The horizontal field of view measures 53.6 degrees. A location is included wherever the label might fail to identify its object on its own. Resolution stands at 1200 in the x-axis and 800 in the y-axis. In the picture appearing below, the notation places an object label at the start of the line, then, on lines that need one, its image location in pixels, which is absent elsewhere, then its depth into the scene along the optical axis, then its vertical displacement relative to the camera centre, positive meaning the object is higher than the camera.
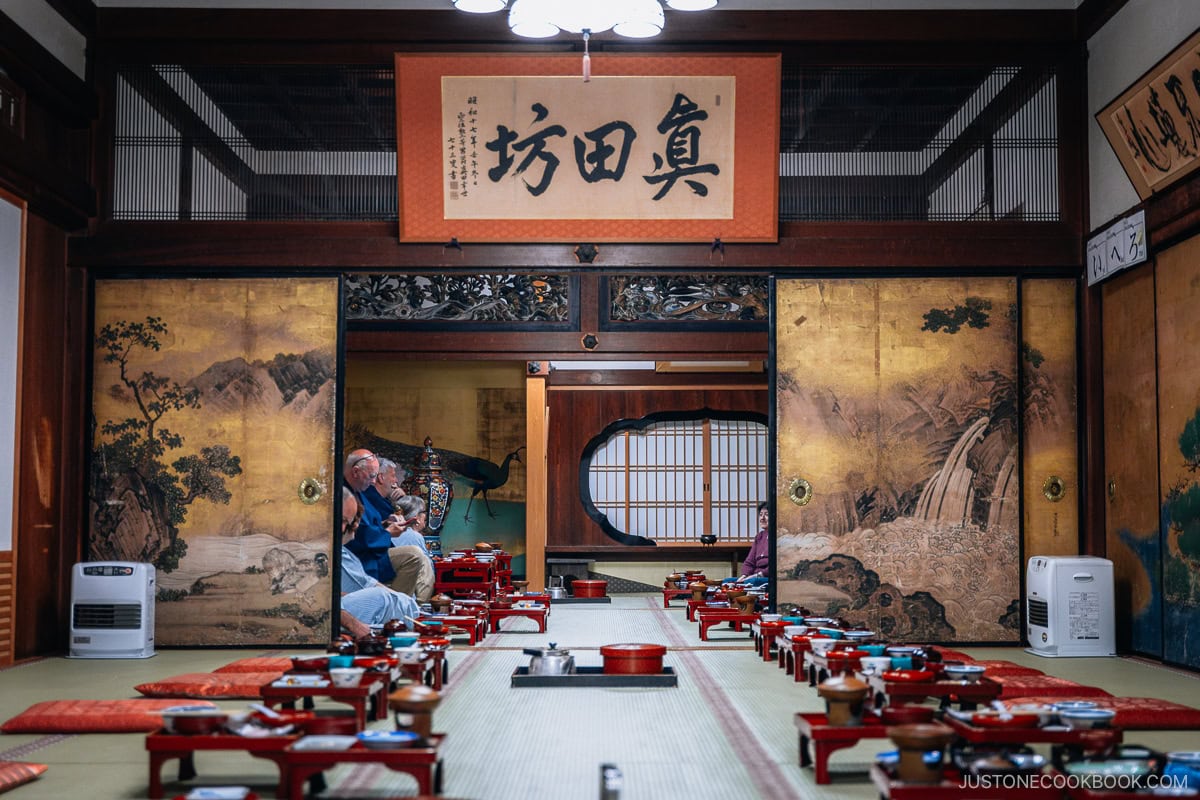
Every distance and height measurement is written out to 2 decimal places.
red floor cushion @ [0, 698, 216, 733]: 3.79 -0.83
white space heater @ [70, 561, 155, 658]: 5.95 -0.77
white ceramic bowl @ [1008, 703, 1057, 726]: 2.99 -0.62
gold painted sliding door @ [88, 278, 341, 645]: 6.39 +0.06
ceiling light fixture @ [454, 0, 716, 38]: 4.70 +1.81
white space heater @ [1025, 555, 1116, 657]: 5.97 -0.70
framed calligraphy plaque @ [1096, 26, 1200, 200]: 4.99 +1.56
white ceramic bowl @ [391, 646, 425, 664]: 4.31 -0.70
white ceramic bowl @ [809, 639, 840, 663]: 4.57 -0.69
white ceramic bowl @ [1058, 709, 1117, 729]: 2.97 -0.63
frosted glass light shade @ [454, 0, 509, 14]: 4.91 +1.91
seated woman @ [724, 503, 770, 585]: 9.17 -0.71
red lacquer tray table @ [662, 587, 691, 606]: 9.33 -1.02
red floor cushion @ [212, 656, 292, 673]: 5.10 -0.88
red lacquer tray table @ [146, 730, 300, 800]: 2.92 -0.70
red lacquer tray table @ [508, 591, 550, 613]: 7.72 -0.87
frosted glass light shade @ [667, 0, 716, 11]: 4.86 +1.90
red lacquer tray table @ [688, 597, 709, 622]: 7.52 -0.91
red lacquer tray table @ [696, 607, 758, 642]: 6.79 -0.87
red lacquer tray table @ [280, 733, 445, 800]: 2.73 -0.68
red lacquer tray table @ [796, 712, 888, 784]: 3.07 -0.70
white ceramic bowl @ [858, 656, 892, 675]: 3.96 -0.66
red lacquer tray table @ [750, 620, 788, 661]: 5.62 -0.83
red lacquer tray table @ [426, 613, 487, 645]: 6.55 -0.90
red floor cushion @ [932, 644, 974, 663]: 5.03 -0.82
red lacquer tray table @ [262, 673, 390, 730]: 3.70 -0.72
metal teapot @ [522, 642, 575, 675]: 4.84 -0.81
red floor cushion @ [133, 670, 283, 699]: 4.50 -0.86
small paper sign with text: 5.88 +1.14
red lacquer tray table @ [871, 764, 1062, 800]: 2.52 -0.69
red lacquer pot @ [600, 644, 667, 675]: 4.79 -0.78
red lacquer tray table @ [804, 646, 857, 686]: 4.47 -0.80
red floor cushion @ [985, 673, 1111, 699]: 4.44 -0.84
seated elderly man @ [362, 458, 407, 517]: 8.29 -0.17
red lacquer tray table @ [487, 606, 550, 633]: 7.28 -0.92
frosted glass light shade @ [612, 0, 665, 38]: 4.75 +1.81
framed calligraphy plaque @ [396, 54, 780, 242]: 6.38 +1.71
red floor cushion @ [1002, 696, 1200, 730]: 3.89 -0.82
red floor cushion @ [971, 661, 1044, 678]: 4.99 -0.85
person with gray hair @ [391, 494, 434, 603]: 8.45 -0.60
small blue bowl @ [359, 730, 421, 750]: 2.77 -0.65
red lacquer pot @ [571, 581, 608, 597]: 10.16 -1.06
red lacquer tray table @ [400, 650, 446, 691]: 4.39 -0.82
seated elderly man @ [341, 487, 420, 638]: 6.86 -0.75
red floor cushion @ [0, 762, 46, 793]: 3.02 -0.81
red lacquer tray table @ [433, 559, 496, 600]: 9.15 -0.88
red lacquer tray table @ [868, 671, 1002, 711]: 3.73 -0.70
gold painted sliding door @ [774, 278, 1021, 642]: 6.49 +0.07
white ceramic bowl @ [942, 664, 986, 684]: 3.81 -0.66
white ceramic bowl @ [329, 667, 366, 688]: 3.76 -0.68
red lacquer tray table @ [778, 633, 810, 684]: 5.02 -0.81
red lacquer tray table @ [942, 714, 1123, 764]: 2.85 -0.65
